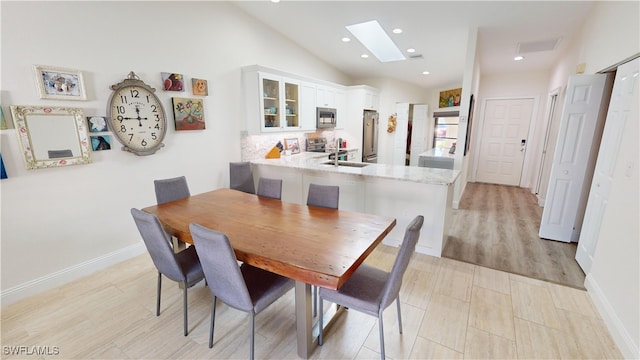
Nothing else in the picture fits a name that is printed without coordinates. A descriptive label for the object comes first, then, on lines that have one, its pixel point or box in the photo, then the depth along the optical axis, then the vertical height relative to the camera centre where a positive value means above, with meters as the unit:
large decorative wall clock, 2.54 +0.11
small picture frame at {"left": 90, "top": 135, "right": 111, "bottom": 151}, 2.43 -0.14
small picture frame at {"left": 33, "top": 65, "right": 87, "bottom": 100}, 2.10 +0.37
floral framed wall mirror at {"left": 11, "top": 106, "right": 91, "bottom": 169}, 2.06 -0.07
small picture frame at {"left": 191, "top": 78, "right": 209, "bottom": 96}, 3.16 +0.49
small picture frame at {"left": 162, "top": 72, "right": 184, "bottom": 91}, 2.89 +0.51
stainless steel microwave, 4.83 +0.19
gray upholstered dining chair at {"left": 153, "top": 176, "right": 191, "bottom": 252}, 2.43 -0.59
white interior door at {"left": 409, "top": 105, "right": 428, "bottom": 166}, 7.59 -0.10
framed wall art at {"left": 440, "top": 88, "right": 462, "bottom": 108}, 7.24 +0.84
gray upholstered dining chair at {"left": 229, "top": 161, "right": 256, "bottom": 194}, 3.60 -0.67
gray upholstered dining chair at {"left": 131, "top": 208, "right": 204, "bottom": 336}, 1.60 -0.86
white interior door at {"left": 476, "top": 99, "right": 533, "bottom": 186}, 5.76 -0.27
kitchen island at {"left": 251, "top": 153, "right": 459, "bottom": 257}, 2.75 -0.72
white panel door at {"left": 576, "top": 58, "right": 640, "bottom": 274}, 2.03 -0.22
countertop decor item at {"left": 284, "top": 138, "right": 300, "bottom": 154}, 4.62 -0.31
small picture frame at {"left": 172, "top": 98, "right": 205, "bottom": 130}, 3.02 +0.17
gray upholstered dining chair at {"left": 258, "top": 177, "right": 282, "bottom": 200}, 2.58 -0.59
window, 7.77 -0.10
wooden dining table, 1.35 -0.68
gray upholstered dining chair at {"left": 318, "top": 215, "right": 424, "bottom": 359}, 1.39 -0.97
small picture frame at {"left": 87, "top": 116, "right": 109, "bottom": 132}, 2.38 +0.04
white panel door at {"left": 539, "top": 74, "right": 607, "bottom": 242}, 2.78 -0.31
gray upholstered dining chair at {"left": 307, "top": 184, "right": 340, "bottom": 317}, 2.25 -0.59
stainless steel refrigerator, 5.85 -0.20
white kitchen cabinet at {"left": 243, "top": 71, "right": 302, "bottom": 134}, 3.67 +0.37
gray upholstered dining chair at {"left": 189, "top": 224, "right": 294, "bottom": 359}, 1.36 -0.89
